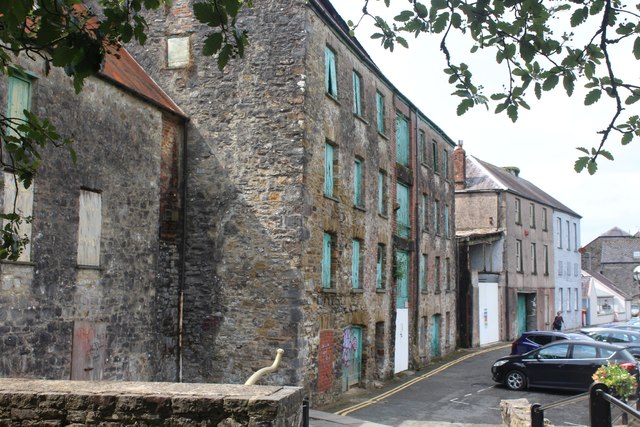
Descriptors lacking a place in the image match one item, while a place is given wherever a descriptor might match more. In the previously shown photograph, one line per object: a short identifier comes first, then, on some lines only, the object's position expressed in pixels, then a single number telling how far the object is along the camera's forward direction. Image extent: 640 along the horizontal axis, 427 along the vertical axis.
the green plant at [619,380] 11.88
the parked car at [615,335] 25.55
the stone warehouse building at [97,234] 12.25
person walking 36.12
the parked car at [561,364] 18.91
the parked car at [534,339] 23.03
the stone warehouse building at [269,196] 16.52
